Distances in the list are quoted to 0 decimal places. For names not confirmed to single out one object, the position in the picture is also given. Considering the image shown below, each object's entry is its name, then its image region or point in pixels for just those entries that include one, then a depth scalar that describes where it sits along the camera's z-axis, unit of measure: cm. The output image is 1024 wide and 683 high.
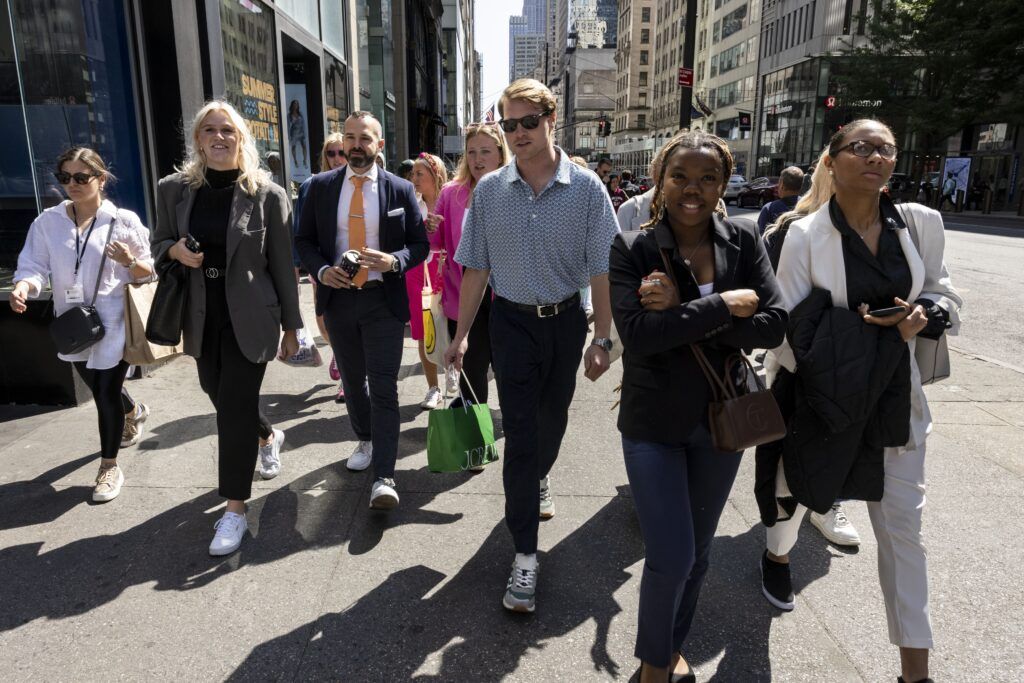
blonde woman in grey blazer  334
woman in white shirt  388
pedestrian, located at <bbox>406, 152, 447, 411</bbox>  489
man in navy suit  376
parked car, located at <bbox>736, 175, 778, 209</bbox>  3528
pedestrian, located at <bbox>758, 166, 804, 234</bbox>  682
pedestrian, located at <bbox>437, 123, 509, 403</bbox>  437
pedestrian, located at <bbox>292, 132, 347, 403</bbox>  581
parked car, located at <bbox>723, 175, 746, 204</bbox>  3850
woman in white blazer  242
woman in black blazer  216
